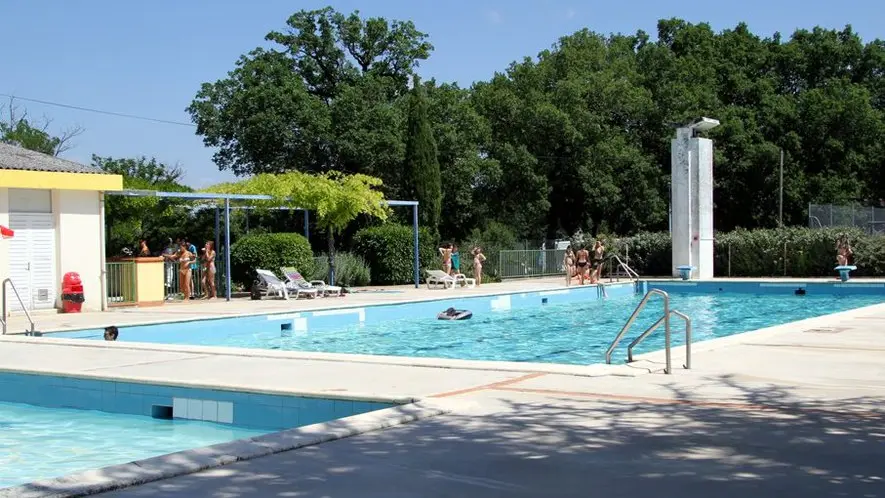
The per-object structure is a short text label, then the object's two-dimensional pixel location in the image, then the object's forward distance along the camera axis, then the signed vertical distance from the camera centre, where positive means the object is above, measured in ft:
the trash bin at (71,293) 63.41 -2.46
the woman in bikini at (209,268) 78.48 -1.11
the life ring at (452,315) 67.77 -4.51
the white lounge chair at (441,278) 91.81 -2.52
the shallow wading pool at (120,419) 26.86 -5.18
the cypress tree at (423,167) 107.86 +9.67
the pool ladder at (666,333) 30.58 -2.78
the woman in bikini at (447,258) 96.73 -0.68
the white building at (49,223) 61.57 +2.24
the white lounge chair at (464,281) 94.88 -2.98
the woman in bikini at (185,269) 77.41 -1.16
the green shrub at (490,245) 108.78 +0.79
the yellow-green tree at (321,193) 81.97 +5.22
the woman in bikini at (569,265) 97.66 -1.50
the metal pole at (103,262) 67.00 -0.44
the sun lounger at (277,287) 76.02 -2.66
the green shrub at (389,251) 98.32 +0.17
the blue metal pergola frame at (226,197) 67.41 +4.36
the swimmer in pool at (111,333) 46.83 -3.83
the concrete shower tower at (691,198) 103.91 +5.61
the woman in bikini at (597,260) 100.07 -1.08
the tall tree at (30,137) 165.68 +21.20
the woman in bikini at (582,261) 98.02 -1.11
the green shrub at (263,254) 81.66 +0.02
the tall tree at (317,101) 130.11 +21.61
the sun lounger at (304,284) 77.71 -2.53
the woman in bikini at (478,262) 98.43 -1.09
